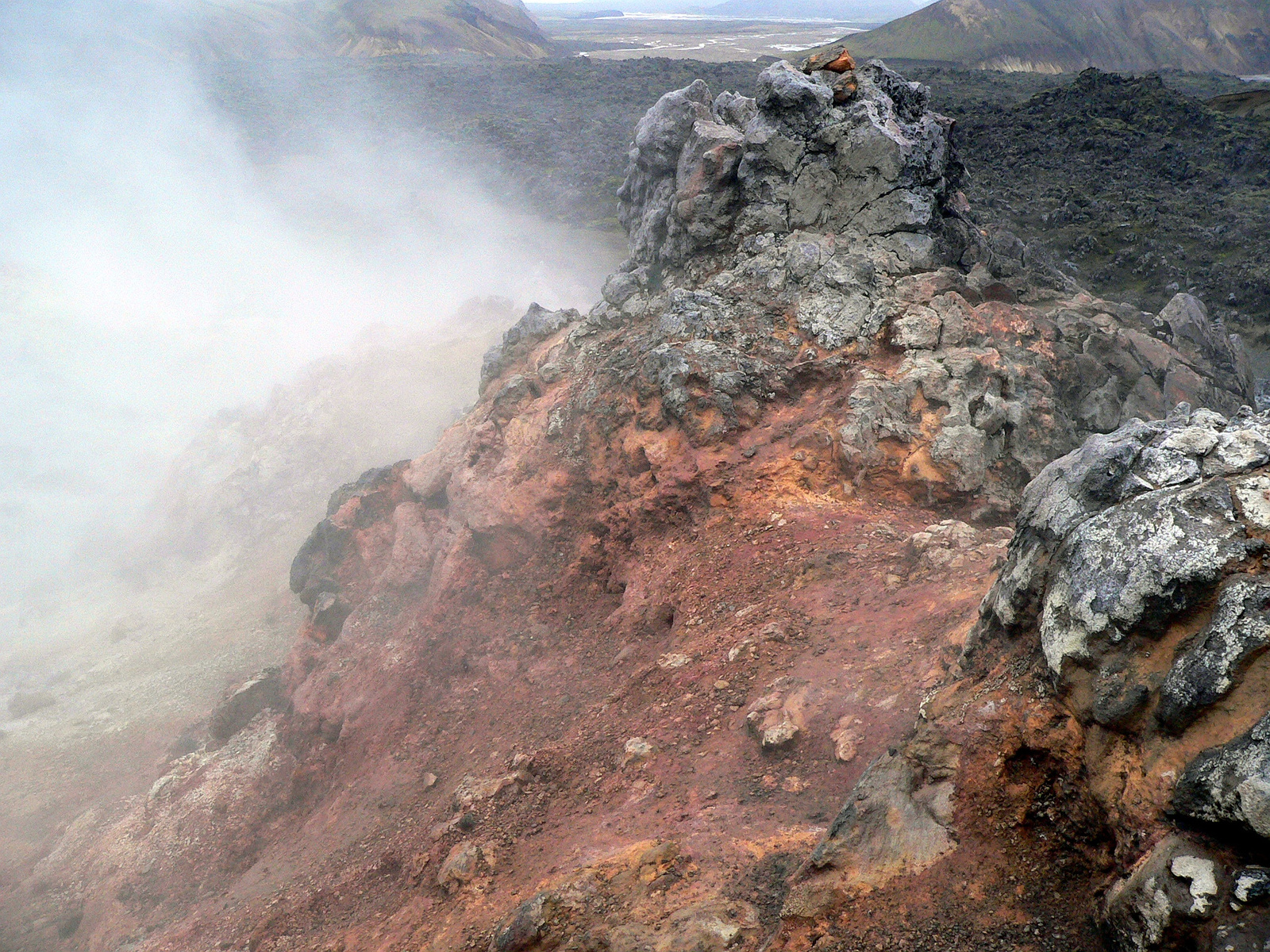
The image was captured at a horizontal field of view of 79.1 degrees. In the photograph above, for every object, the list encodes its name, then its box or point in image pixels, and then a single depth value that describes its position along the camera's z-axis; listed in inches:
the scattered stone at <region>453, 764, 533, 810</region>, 308.2
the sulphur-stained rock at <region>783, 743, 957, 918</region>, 179.9
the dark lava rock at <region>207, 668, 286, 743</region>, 569.6
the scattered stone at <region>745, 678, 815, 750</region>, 257.1
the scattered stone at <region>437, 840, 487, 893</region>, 266.4
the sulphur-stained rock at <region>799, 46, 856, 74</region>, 473.4
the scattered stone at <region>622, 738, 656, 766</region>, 285.6
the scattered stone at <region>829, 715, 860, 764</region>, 241.4
